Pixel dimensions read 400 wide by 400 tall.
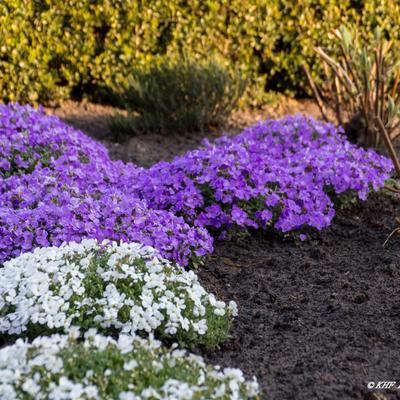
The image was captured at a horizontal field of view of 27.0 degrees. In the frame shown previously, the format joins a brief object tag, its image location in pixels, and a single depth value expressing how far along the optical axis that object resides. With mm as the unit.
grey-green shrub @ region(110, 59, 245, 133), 7305
